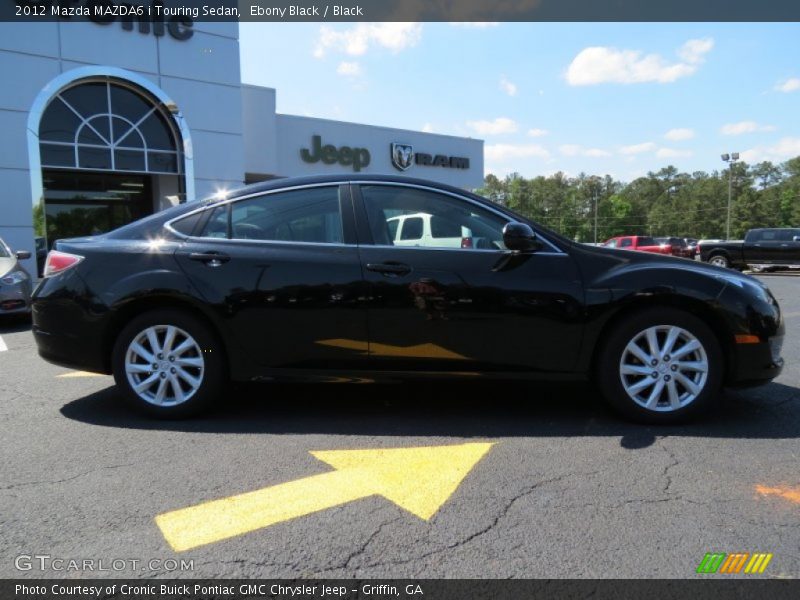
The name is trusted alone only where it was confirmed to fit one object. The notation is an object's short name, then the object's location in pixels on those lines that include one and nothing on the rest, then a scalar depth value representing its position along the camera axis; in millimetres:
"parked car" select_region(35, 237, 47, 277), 14602
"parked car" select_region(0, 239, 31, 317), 8234
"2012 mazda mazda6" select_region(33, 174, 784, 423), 3740
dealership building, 14461
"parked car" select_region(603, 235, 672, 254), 27812
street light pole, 42728
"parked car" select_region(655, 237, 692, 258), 25438
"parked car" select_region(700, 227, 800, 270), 21297
